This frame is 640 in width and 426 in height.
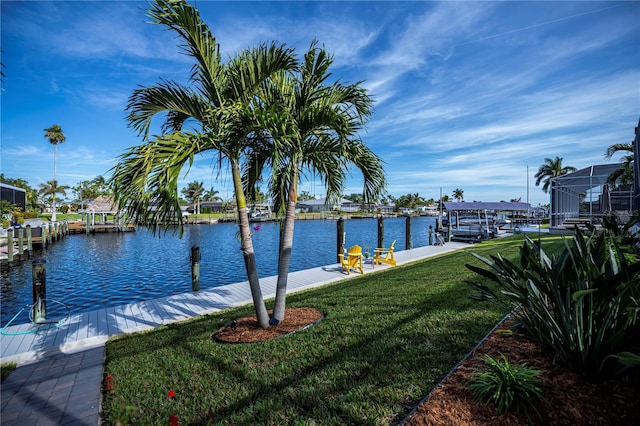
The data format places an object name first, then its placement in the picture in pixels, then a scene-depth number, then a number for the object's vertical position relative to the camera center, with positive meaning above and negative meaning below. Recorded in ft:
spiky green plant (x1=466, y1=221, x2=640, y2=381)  7.91 -2.63
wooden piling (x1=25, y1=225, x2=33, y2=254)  66.64 -5.79
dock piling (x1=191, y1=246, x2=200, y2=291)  30.71 -5.36
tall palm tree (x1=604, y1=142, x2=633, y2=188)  52.90 +7.12
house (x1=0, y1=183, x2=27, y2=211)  106.15 +7.32
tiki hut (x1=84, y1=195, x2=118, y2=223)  149.41 +3.40
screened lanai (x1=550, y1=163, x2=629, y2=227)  60.85 +4.24
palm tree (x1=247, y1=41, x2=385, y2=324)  15.81 +4.18
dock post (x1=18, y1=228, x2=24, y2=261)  59.62 -5.77
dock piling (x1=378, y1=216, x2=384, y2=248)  61.09 -4.06
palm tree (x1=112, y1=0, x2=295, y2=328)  12.59 +4.61
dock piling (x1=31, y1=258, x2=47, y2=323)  21.39 -5.53
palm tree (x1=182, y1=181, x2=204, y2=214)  277.85 +20.42
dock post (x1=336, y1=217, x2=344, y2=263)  48.62 -3.93
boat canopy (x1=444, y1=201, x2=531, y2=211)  88.55 +1.03
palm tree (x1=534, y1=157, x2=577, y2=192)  136.05 +17.26
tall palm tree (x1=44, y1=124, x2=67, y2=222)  178.50 +46.18
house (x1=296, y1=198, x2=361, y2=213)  332.06 +4.39
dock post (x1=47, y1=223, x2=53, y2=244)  88.28 -5.79
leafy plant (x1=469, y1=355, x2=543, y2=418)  7.50 -4.57
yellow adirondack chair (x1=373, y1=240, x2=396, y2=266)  41.29 -6.66
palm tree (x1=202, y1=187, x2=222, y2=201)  353.49 +18.15
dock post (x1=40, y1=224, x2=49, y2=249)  77.77 -5.35
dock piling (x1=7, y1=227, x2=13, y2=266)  54.85 -5.65
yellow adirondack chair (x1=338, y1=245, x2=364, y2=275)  36.30 -5.93
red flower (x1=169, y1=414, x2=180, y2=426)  5.99 -4.07
